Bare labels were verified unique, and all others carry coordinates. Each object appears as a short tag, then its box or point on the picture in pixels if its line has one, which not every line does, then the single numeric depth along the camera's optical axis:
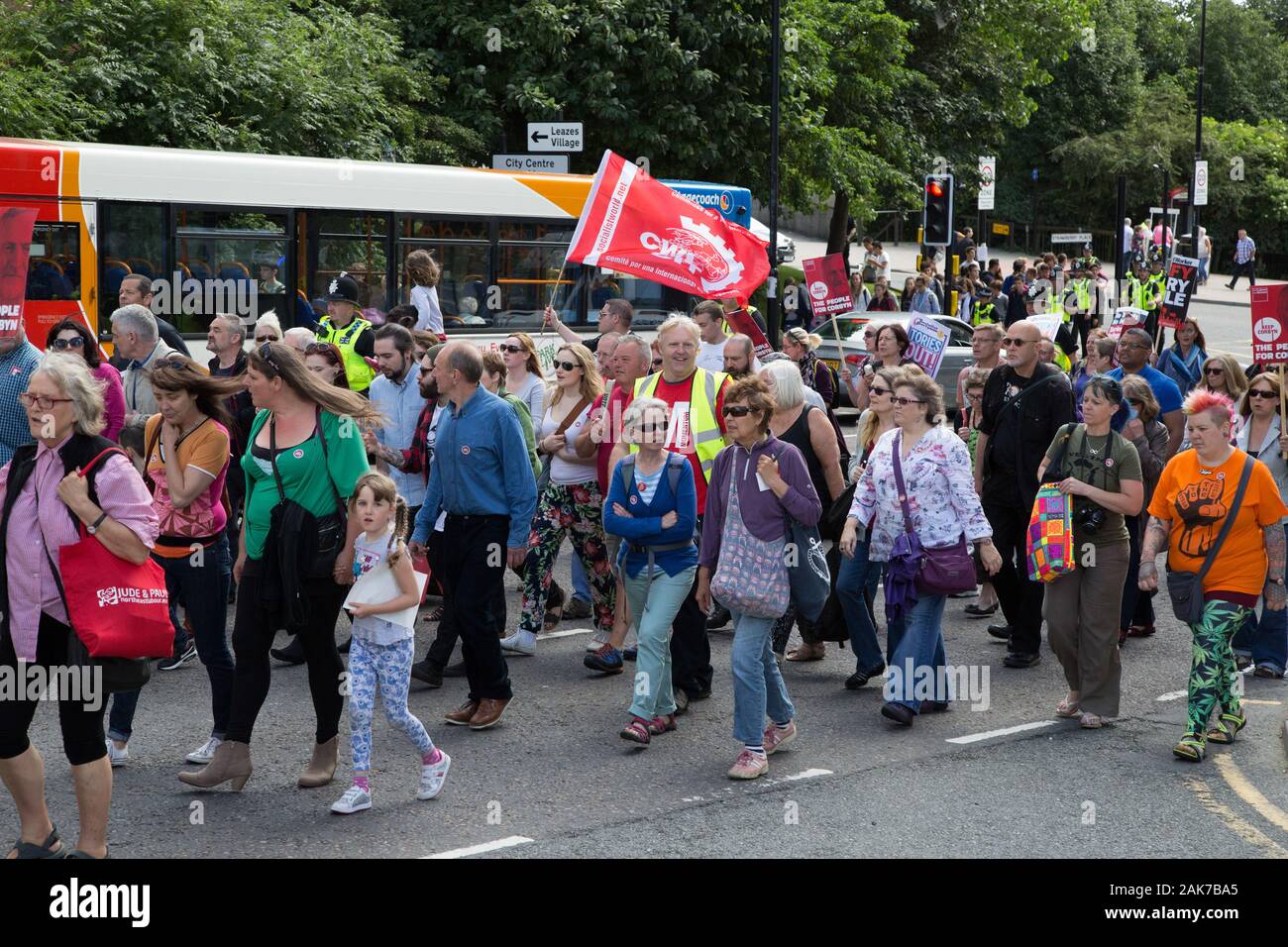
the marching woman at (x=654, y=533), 7.48
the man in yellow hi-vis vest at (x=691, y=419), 8.24
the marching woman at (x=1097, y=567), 7.93
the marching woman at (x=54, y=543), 5.52
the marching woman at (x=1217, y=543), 7.54
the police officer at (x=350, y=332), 11.03
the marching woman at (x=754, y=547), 7.08
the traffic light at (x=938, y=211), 24.98
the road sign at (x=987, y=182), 35.44
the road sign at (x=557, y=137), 20.69
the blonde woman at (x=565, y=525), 9.19
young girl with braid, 6.54
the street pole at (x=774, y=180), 21.59
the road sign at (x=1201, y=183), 40.16
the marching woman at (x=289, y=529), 6.58
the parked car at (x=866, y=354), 20.87
